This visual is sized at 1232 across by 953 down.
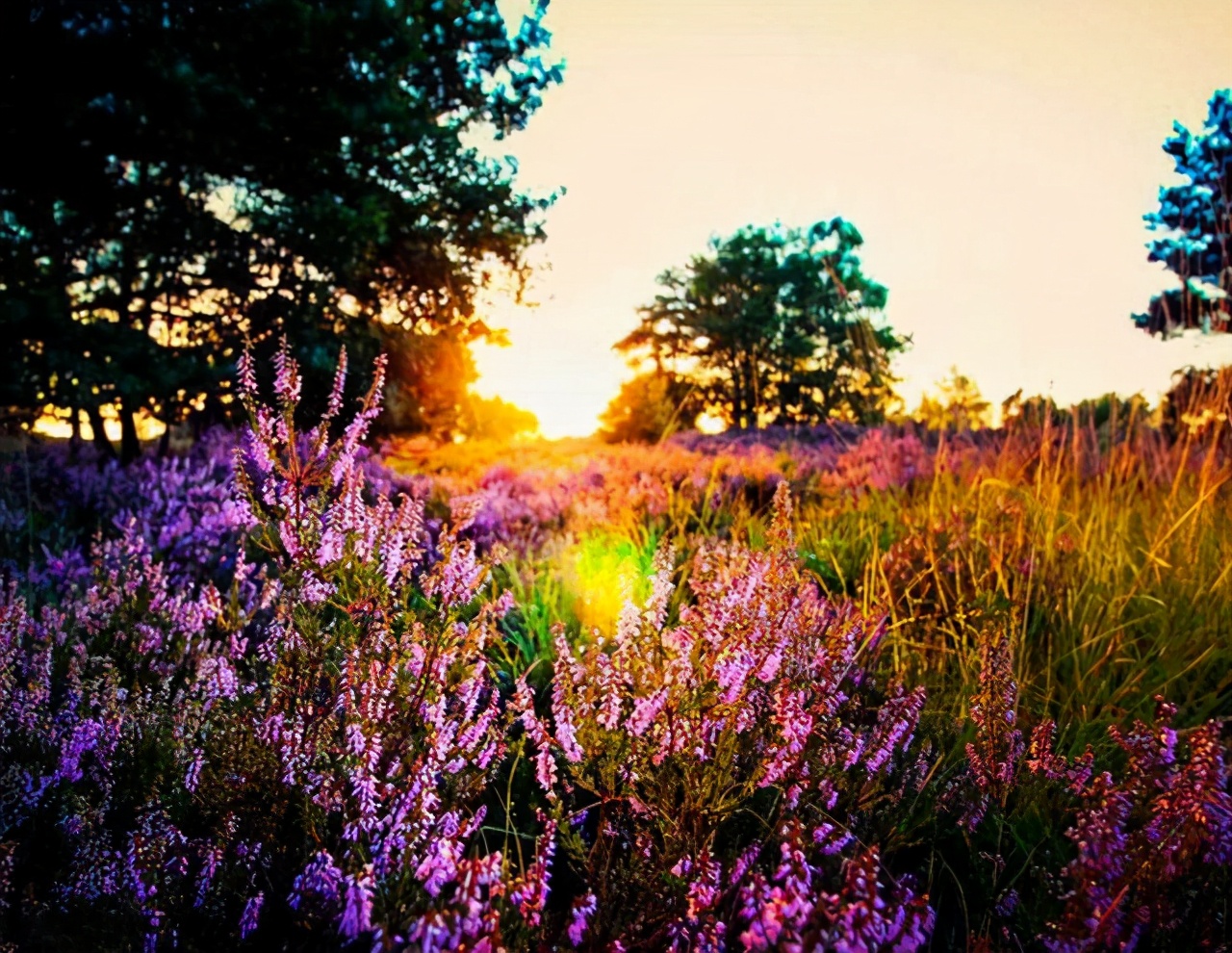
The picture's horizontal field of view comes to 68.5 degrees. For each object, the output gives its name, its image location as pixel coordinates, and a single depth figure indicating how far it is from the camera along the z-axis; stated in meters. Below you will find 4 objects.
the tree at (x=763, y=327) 27.97
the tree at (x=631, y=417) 20.13
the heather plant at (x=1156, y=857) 0.42
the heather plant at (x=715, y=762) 0.48
